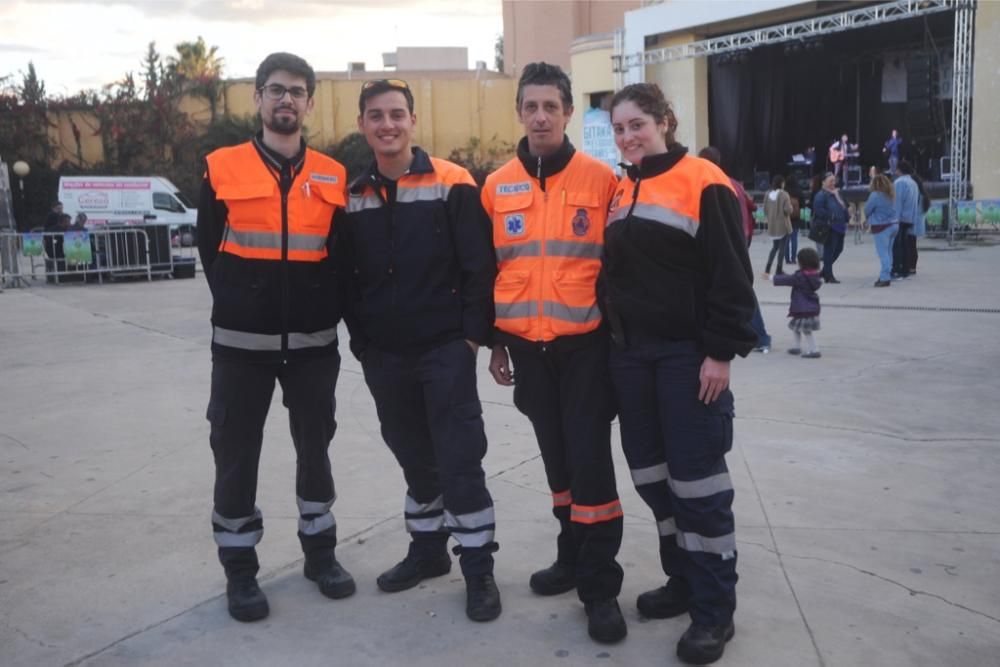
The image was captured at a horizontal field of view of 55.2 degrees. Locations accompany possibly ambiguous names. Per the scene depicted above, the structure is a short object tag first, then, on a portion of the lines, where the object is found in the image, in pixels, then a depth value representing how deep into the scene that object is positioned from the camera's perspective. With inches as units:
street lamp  1269.7
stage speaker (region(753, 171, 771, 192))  1152.2
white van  981.2
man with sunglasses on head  141.8
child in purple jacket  327.6
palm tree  1445.6
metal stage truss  783.7
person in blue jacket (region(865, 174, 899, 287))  523.8
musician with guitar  1130.7
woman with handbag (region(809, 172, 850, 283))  551.2
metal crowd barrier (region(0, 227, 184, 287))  677.9
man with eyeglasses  140.1
